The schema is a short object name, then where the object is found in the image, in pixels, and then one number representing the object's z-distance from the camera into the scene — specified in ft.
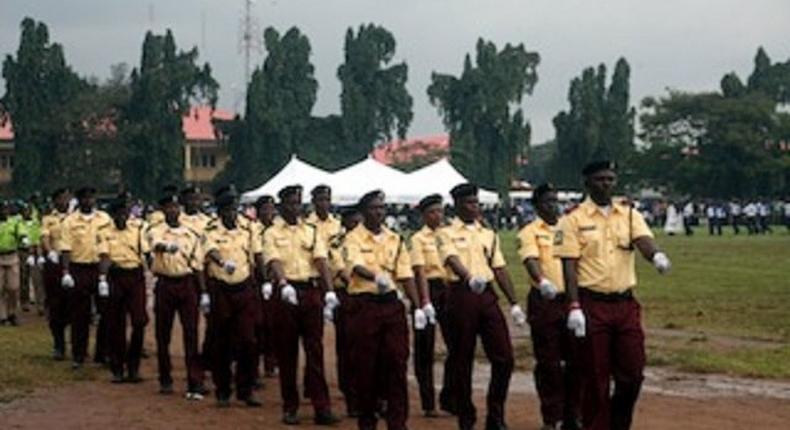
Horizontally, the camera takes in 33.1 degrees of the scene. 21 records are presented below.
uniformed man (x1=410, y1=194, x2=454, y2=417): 39.91
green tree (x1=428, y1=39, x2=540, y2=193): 264.52
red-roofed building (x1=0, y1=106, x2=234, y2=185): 305.73
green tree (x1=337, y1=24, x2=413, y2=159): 271.90
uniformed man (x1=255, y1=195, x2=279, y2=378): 41.14
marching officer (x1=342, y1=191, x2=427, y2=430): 36.01
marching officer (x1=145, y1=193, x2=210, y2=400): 46.52
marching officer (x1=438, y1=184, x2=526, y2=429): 37.17
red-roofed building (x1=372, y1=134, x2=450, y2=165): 288.71
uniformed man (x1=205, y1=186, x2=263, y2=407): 44.39
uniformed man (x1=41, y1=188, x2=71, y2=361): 58.54
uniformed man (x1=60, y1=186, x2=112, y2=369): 55.42
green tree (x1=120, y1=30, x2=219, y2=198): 227.20
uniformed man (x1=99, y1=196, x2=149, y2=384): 50.93
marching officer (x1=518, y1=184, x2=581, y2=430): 37.50
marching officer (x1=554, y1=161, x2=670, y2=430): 31.68
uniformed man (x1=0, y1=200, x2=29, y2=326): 71.72
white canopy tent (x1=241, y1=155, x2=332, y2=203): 148.46
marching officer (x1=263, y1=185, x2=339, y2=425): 40.16
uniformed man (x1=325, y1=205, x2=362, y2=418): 39.78
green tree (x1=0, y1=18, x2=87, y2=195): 217.15
